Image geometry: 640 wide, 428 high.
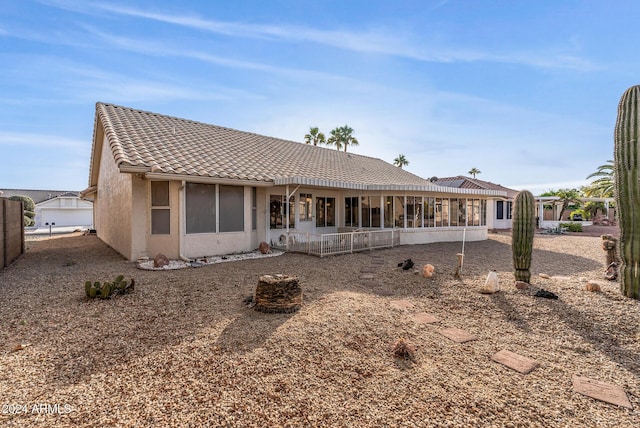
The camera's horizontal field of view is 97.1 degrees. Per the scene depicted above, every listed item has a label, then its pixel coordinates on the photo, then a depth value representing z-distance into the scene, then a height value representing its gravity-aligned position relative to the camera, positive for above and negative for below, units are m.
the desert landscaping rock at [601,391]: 2.79 -1.87
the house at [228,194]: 9.22 +0.72
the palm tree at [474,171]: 47.31 +6.69
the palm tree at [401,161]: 45.06 +8.05
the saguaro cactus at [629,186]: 5.55 +0.49
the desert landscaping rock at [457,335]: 4.08 -1.85
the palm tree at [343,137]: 35.53 +9.41
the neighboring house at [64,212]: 29.80 -0.05
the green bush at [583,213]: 31.33 -0.25
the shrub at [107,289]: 5.44 -1.52
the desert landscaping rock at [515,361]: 3.34 -1.86
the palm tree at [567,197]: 27.43 +1.35
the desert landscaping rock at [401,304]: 5.36 -1.82
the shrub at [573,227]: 23.22 -1.34
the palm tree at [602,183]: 28.97 +2.95
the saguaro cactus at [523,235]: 6.56 -0.57
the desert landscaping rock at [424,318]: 4.73 -1.84
